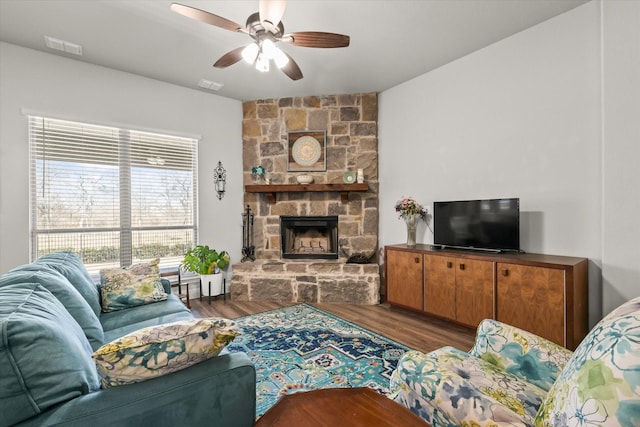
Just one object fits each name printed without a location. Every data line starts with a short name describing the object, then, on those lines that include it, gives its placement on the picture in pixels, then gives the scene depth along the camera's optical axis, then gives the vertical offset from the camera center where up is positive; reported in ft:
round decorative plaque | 15.20 +3.14
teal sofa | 2.73 -1.83
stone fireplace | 13.82 +0.51
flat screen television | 9.50 -0.41
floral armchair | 2.29 -2.06
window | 10.98 +0.84
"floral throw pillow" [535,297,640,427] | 2.19 -1.34
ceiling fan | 6.73 +4.46
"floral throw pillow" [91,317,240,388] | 3.23 -1.54
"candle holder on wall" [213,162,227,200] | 15.02 +1.70
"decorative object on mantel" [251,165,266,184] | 15.23 +2.02
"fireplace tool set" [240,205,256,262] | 15.42 -1.19
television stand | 7.87 -2.34
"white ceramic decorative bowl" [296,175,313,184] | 14.76 +1.66
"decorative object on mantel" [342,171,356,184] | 14.52 +1.71
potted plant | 13.32 -2.32
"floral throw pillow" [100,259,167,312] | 8.12 -2.06
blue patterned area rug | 6.98 -3.92
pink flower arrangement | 12.39 +0.18
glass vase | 12.44 -0.64
